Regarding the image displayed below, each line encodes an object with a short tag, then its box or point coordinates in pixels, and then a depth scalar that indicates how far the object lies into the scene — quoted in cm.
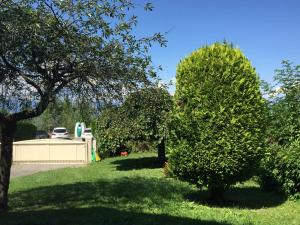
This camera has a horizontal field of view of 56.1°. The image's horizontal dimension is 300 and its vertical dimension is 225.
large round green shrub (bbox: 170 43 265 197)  537
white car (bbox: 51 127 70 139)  2601
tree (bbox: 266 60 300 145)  617
